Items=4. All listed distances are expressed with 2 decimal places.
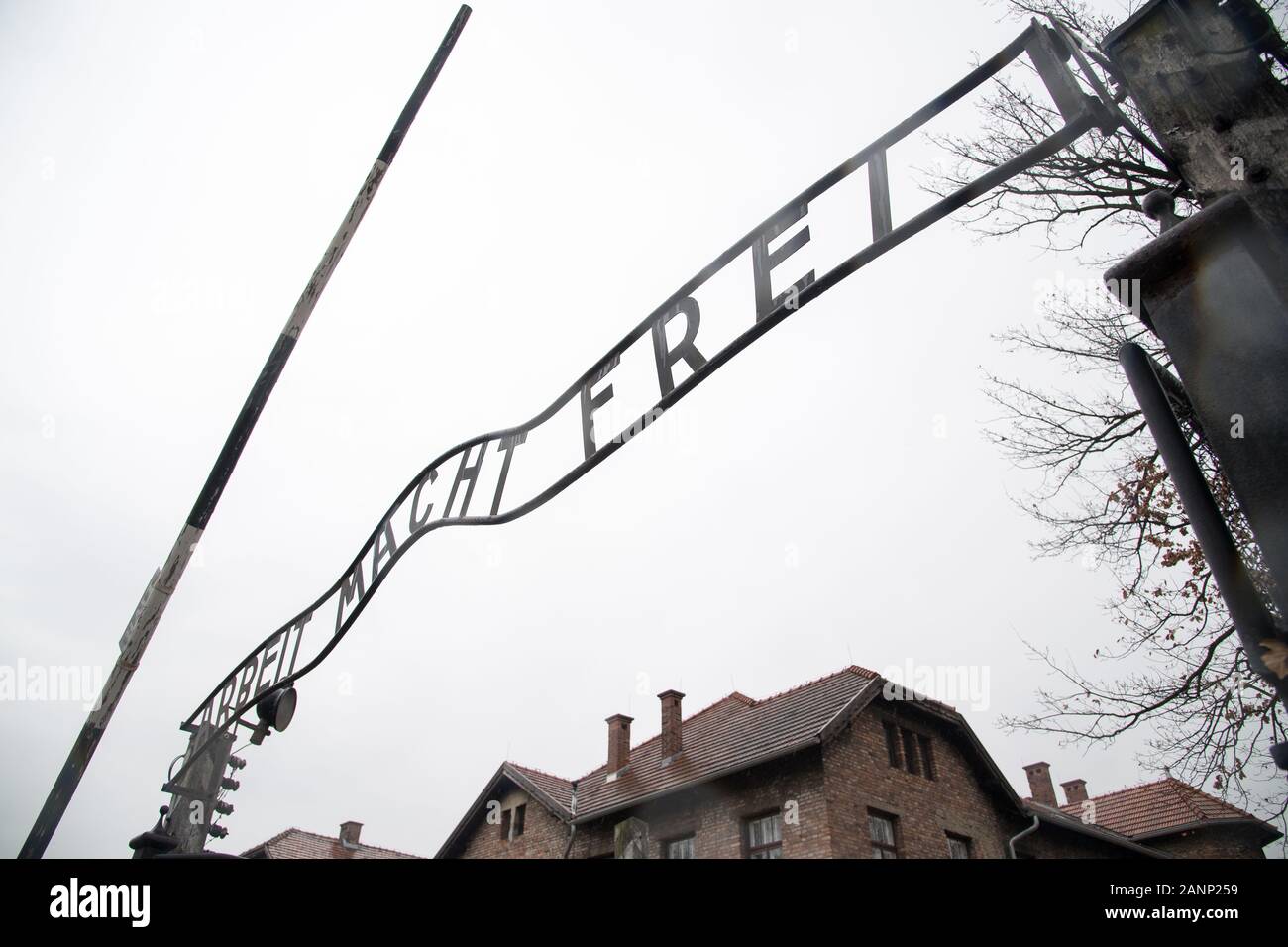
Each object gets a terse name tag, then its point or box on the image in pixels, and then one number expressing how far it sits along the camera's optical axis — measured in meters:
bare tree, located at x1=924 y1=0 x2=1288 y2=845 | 7.27
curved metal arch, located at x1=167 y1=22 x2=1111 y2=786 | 2.00
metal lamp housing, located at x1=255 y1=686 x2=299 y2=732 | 5.15
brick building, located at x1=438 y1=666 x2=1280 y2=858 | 13.25
